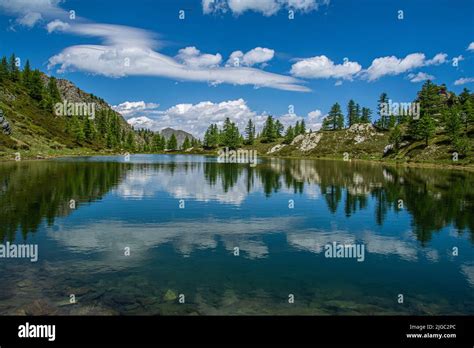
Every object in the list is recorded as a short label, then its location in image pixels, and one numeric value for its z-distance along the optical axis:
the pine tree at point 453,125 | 116.50
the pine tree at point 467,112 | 128.00
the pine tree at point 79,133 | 197.70
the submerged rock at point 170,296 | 16.28
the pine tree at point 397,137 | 148.25
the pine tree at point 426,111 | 128.25
